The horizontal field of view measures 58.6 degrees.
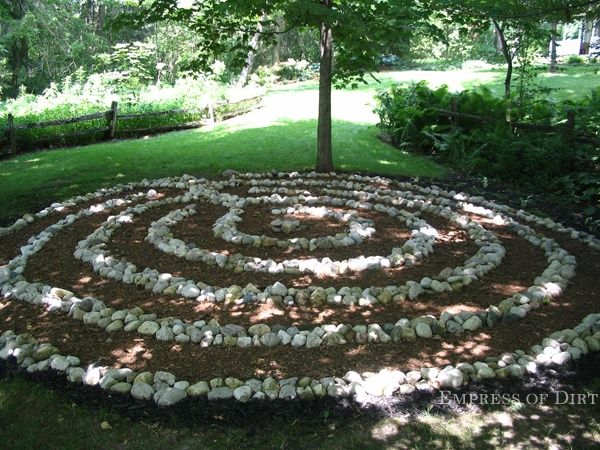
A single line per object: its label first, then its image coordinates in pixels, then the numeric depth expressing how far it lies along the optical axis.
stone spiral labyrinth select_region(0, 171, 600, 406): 3.99
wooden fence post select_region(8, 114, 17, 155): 12.00
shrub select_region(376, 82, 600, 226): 8.68
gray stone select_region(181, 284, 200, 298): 5.16
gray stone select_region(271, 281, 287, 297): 5.13
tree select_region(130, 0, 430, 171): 6.98
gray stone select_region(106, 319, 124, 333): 4.59
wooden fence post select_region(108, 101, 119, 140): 14.11
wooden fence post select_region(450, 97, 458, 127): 11.41
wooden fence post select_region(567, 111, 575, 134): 8.82
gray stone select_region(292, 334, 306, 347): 4.32
